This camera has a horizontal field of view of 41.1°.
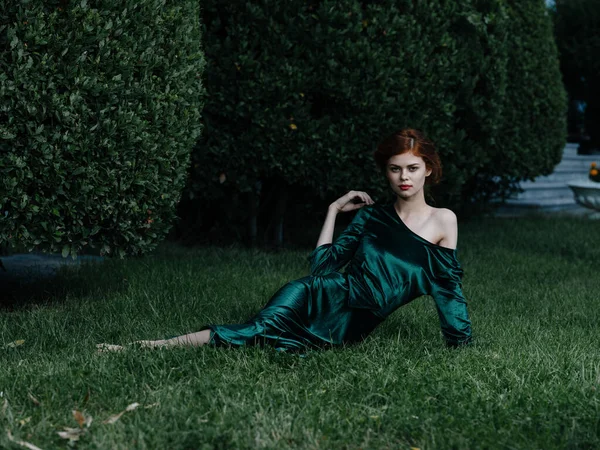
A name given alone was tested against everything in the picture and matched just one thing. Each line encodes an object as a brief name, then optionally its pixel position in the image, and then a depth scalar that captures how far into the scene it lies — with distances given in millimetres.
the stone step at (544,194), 12945
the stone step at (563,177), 13627
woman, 3621
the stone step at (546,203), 12445
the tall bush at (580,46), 14227
